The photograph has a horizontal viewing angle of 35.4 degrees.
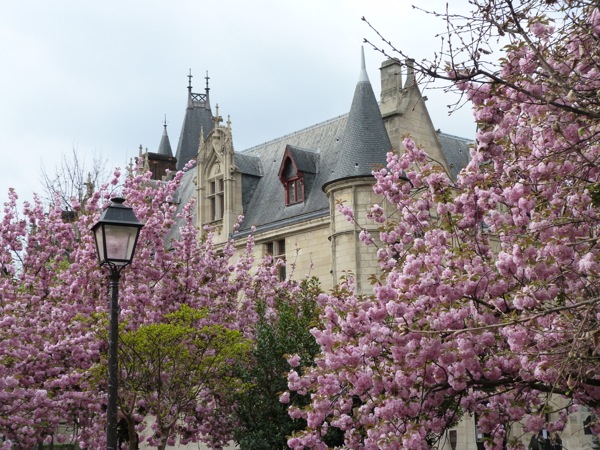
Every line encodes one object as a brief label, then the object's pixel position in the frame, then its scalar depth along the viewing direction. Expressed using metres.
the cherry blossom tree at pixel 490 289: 9.78
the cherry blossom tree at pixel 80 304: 18.31
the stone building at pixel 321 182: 28.78
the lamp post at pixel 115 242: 10.57
